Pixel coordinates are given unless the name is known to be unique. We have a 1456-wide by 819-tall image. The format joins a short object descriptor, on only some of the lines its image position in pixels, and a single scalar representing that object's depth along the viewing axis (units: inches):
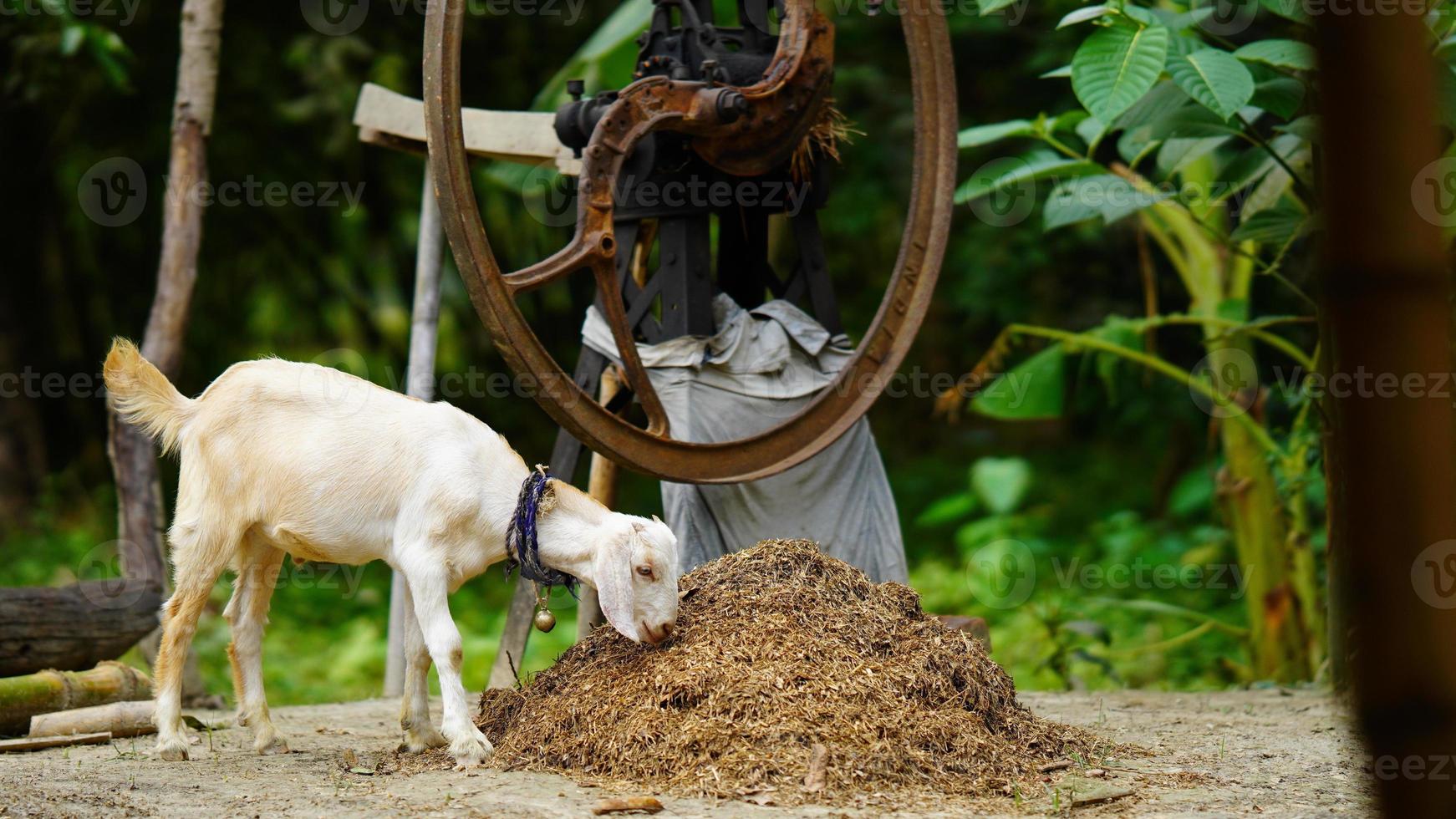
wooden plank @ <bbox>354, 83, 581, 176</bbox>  515.5
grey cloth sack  469.4
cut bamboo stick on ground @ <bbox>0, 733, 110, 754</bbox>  397.7
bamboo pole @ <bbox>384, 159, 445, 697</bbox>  543.8
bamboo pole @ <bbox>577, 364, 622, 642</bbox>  478.6
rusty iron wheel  383.9
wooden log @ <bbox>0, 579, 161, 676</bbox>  457.7
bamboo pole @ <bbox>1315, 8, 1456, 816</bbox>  84.4
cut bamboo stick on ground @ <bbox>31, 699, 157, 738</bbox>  419.2
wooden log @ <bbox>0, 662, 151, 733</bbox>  432.1
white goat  362.3
